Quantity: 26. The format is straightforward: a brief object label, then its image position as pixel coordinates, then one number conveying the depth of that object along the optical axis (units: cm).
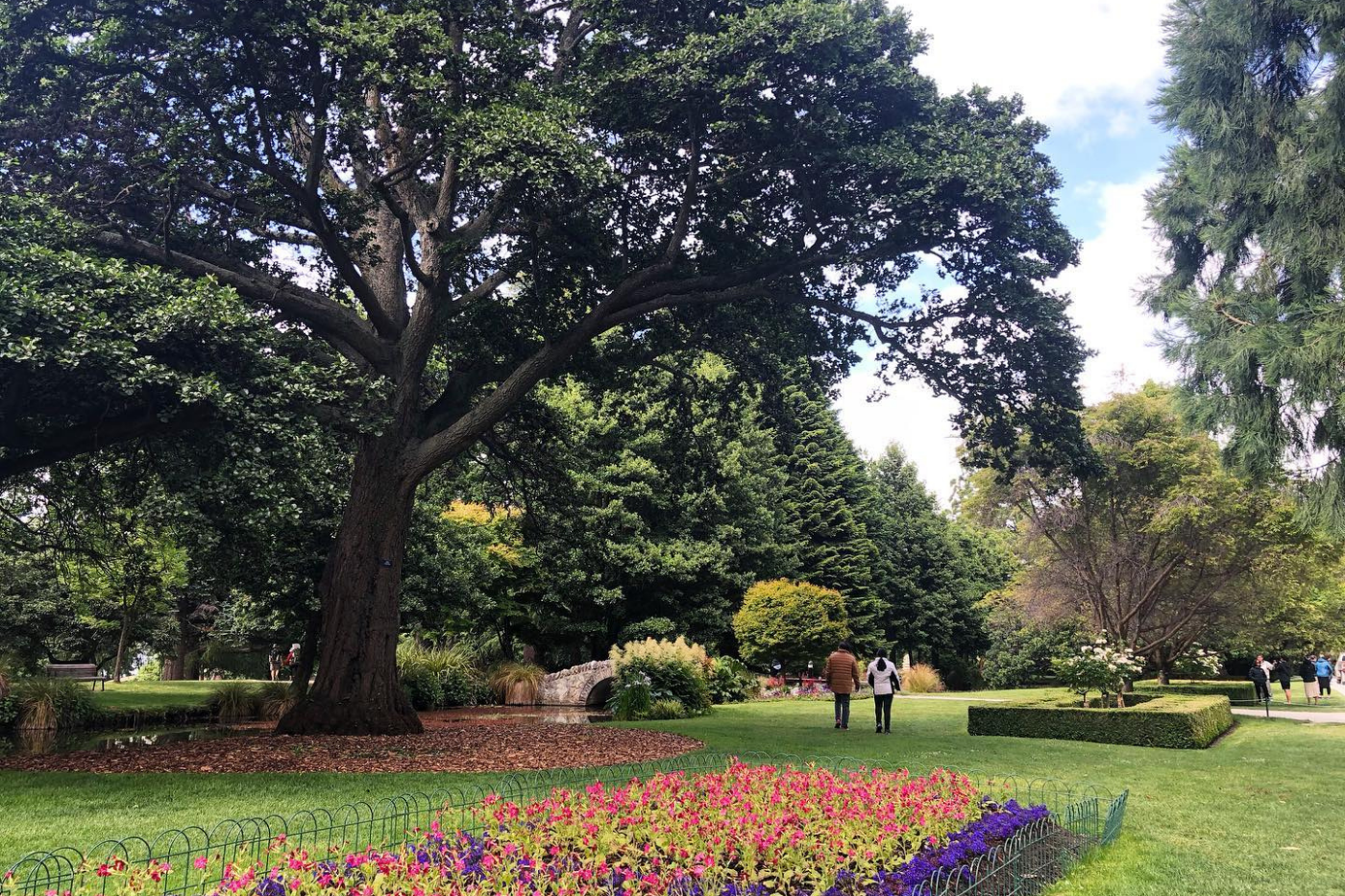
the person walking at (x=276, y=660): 3097
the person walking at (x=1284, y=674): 2658
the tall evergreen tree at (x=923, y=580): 3866
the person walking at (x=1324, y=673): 2875
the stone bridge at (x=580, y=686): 2164
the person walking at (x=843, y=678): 1538
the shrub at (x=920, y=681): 3262
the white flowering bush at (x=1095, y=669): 1584
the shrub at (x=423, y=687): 2033
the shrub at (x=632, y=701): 1775
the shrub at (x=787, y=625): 2786
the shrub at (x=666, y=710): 1769
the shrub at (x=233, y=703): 1783
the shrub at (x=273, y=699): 1762
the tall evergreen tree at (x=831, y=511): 3534
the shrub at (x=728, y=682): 2405
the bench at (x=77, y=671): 2331
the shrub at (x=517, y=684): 2284
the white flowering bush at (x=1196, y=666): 2080
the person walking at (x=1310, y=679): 2664
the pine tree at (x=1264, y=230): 796
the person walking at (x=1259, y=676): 2125
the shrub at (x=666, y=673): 1898
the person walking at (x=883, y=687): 1438
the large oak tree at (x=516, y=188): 991
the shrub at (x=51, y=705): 1519
